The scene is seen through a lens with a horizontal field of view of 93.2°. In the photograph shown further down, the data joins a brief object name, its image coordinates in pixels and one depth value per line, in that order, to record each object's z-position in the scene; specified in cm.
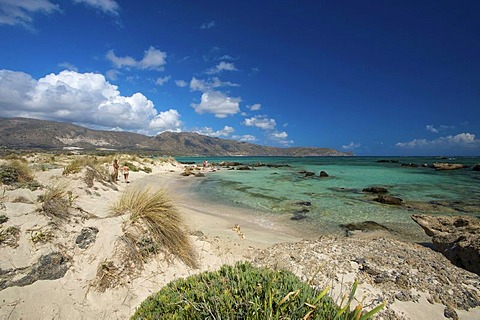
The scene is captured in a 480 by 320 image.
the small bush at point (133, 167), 2593
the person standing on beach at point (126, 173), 1797
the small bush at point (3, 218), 423
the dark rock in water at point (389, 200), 1370
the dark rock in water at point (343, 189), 1880
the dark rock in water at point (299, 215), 1059
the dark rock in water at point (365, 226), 904
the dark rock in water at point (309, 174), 3117
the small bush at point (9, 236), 393
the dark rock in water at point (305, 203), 1312
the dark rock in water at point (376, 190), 1734
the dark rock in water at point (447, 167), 4234
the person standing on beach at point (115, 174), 1540
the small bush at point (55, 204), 487
